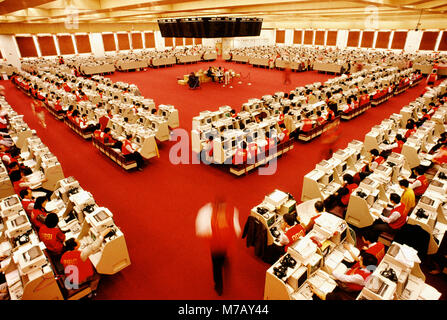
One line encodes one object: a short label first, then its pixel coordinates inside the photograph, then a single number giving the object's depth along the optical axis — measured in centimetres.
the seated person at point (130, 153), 770
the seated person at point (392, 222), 482
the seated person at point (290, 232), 437
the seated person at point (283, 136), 838
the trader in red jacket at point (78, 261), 392
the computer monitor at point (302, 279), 363
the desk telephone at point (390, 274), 339
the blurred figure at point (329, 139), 856
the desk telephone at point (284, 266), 362
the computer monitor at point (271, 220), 477
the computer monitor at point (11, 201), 494
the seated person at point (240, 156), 725
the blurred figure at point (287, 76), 1705
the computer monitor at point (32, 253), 376
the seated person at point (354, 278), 362
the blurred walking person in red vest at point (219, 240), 386
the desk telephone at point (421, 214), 471
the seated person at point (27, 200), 530
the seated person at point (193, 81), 1659
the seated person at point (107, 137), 851
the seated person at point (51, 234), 439
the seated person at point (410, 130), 823
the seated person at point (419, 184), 580
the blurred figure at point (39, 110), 1198
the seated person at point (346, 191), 570
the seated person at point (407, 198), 502
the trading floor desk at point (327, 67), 1995
